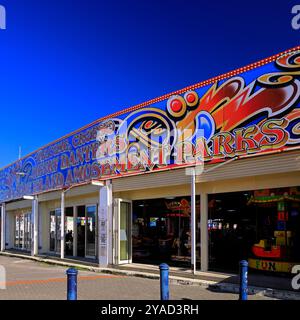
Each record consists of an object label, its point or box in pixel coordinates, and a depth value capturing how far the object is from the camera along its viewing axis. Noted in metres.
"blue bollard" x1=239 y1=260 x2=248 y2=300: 6.33
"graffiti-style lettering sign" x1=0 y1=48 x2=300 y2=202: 8.47
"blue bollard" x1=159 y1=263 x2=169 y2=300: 6.22
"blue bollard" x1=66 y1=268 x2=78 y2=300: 5.56
